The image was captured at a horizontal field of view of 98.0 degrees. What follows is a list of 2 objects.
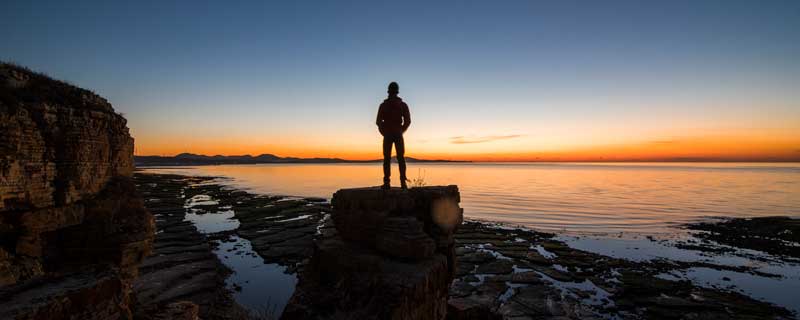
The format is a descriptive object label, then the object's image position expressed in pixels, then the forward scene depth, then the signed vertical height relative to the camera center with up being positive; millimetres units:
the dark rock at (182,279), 8133 -4766
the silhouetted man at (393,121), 8094 +929
